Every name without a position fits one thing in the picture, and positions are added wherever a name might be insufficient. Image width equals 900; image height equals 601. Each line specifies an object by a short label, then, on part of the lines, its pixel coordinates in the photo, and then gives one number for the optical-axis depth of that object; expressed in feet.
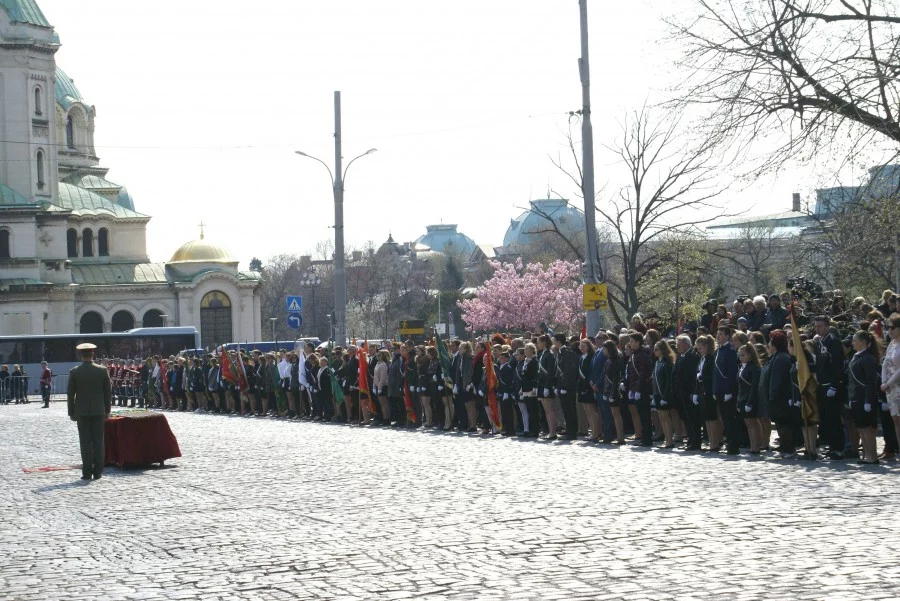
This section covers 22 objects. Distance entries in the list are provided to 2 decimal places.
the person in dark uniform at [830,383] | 60.44
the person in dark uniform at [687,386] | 67.97
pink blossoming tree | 291.99
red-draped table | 67.67
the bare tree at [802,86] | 66.74
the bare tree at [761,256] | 289.08
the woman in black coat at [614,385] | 74.23
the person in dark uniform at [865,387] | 57.21
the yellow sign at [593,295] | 89.20
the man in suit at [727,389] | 64.62
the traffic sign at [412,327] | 185.66
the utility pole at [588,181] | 91.50
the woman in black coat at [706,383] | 66.74
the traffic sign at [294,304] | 135.33
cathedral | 300.81
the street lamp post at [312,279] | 239.62
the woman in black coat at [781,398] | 62.28
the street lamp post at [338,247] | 129.70
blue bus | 231.50
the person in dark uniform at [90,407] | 63.36
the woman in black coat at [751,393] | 63.72
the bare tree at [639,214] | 129.08
